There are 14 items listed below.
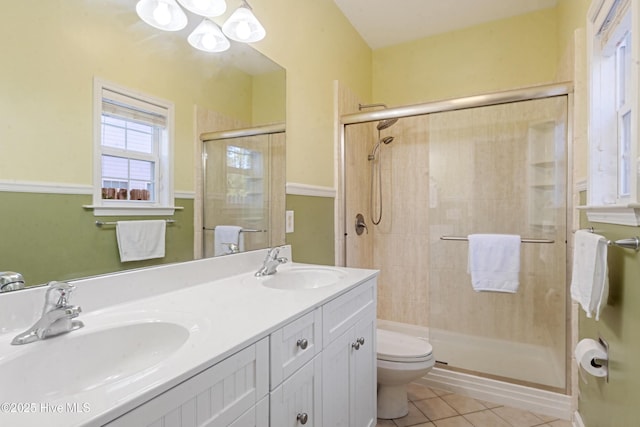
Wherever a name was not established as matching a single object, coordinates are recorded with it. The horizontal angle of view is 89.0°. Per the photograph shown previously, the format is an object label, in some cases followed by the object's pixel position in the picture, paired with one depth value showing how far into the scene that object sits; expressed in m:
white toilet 1.74
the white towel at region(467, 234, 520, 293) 2.14
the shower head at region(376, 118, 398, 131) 2.62
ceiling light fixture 1.17
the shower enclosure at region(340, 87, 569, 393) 2.12
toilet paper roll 1.26
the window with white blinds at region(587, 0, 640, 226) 1.27
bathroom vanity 0.57
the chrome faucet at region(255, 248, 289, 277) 1.53
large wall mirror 0.82
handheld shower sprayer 2.85
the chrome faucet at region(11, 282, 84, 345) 0.74
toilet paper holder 1.26
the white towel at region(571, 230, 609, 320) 1.15
